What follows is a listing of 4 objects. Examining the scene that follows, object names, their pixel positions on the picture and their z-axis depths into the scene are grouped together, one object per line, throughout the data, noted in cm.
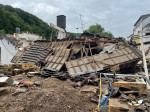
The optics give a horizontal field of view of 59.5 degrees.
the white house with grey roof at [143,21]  2582
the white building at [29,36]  2565
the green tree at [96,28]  5834
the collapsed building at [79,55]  827
